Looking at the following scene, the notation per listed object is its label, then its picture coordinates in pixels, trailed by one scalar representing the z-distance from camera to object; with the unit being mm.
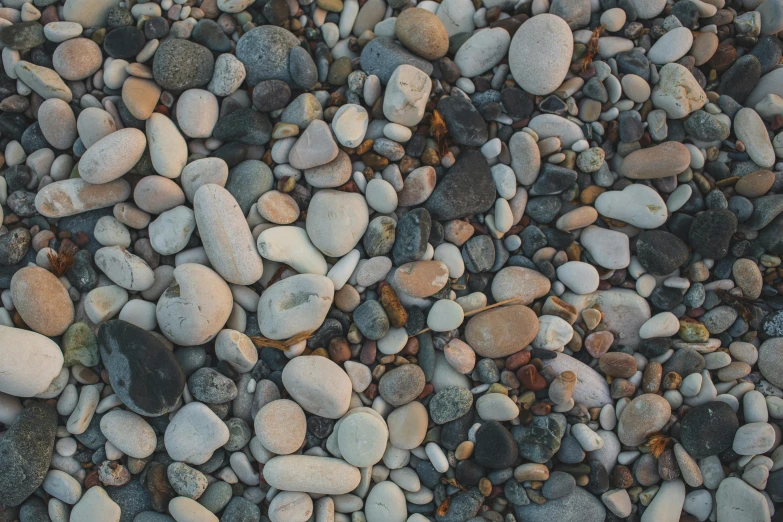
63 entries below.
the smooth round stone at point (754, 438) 632
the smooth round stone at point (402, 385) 644
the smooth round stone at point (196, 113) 664
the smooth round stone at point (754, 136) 685
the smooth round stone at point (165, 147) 656
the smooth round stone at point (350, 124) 658
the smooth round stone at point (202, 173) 659
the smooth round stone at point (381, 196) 660
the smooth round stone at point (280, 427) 628
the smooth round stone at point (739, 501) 626
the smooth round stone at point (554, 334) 659
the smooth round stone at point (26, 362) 610
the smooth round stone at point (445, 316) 651
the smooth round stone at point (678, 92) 682
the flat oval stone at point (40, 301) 629
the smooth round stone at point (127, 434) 622
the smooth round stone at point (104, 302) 638
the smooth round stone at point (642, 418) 645
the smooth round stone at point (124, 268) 641
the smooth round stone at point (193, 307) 630
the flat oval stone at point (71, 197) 649
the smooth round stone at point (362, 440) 631
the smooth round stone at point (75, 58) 662
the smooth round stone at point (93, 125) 655
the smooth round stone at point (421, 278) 651
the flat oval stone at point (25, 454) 610
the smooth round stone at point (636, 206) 672
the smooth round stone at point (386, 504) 632
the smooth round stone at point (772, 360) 658
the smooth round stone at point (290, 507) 622
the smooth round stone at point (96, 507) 613
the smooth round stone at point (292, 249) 648
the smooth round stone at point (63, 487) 618
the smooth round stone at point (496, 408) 639
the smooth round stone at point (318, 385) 633
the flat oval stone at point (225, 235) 643
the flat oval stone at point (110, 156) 640
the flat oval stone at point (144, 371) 620
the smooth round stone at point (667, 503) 636
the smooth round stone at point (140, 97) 656
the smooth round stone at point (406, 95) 660
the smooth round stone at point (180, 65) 661
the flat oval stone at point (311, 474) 625
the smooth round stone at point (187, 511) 612
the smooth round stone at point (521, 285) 667
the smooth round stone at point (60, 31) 665
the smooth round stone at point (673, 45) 688
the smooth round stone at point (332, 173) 664
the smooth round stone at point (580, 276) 667
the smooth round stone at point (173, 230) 651
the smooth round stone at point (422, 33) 677
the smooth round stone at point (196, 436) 623
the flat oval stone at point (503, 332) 654
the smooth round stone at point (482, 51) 684
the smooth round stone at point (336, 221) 653
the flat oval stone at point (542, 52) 672
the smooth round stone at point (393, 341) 651
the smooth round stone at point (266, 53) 671
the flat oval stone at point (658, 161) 674
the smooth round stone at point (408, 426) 641
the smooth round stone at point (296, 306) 640
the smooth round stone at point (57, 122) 659
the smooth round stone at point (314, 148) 656
